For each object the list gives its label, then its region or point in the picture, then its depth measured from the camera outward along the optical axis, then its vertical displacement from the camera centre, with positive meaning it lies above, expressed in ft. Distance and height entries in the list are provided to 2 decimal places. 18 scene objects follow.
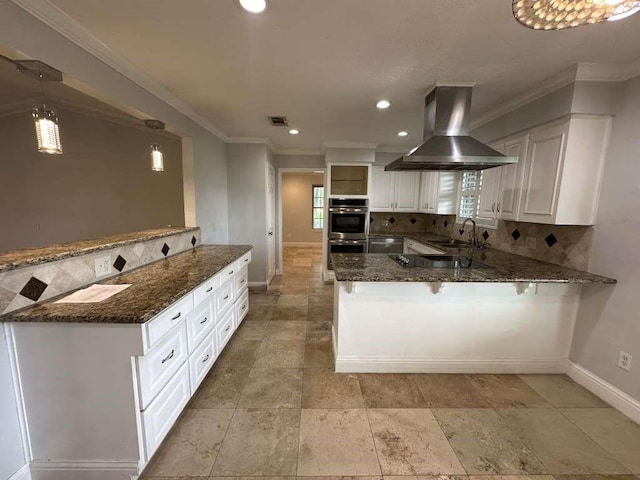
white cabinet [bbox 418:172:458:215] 12.63 +0.78
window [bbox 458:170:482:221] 10.58 +0.60
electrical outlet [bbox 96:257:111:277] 5.87 -1.54
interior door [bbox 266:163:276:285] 14.67 -1.08
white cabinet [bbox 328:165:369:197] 14.94 +1.44
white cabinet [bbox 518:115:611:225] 6.57 +1.13
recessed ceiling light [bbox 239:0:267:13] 4.20 +3.23
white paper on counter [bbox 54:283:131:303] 4.66 -1.80
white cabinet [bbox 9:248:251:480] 4.14 -3.18
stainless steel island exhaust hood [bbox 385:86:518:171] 7.02 +1.95
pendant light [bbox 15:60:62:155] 4.61 +1.49
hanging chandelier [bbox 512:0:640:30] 2.77 +2.22
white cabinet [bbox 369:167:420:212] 15.60 +0.94
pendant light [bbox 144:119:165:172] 8.13 +1.56
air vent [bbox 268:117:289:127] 10.28 +3.35
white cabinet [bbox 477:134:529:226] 8.22 +0.78
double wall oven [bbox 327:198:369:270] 14.88 -0.95
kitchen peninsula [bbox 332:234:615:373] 7.19 -3.25
